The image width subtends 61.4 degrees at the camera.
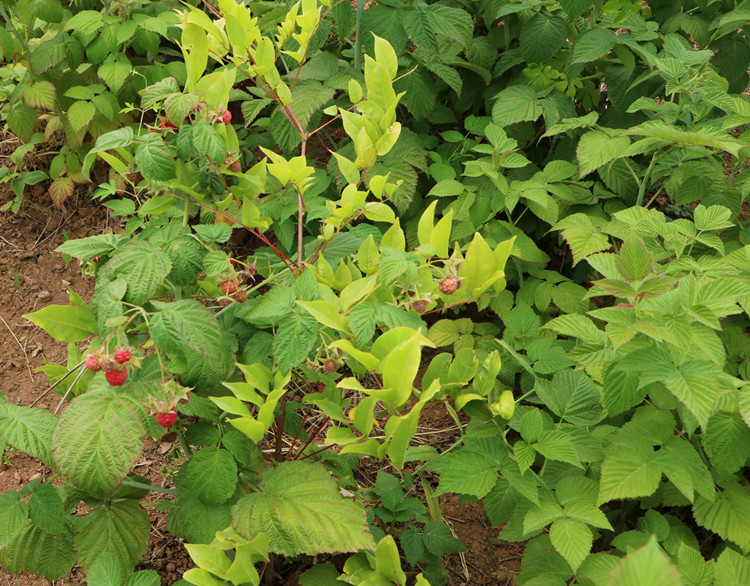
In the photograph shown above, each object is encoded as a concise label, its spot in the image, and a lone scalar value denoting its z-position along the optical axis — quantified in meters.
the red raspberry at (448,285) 0.98
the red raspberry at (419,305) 0.98
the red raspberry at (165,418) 0.98
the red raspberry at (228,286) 1.05
